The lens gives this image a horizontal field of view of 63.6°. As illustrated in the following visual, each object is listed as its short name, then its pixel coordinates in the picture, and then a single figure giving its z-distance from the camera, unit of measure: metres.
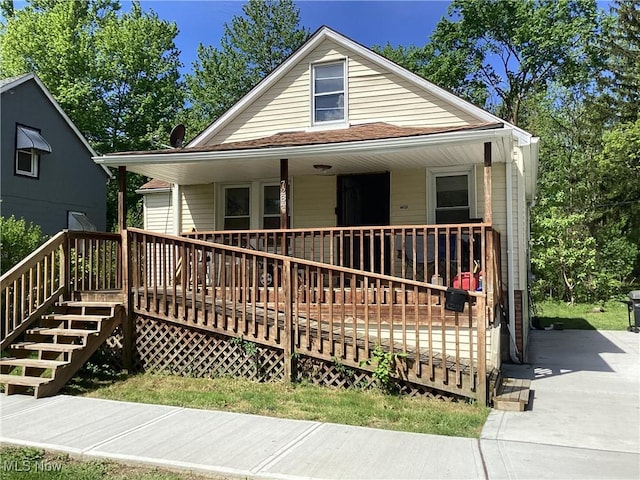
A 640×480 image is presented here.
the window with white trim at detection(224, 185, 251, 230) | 11.30
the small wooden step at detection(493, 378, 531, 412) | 5.54
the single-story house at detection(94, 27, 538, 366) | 7.69
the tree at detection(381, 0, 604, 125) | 25.72
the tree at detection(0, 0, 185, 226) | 26.27
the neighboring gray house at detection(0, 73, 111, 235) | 16.31
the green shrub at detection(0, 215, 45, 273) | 9.69
